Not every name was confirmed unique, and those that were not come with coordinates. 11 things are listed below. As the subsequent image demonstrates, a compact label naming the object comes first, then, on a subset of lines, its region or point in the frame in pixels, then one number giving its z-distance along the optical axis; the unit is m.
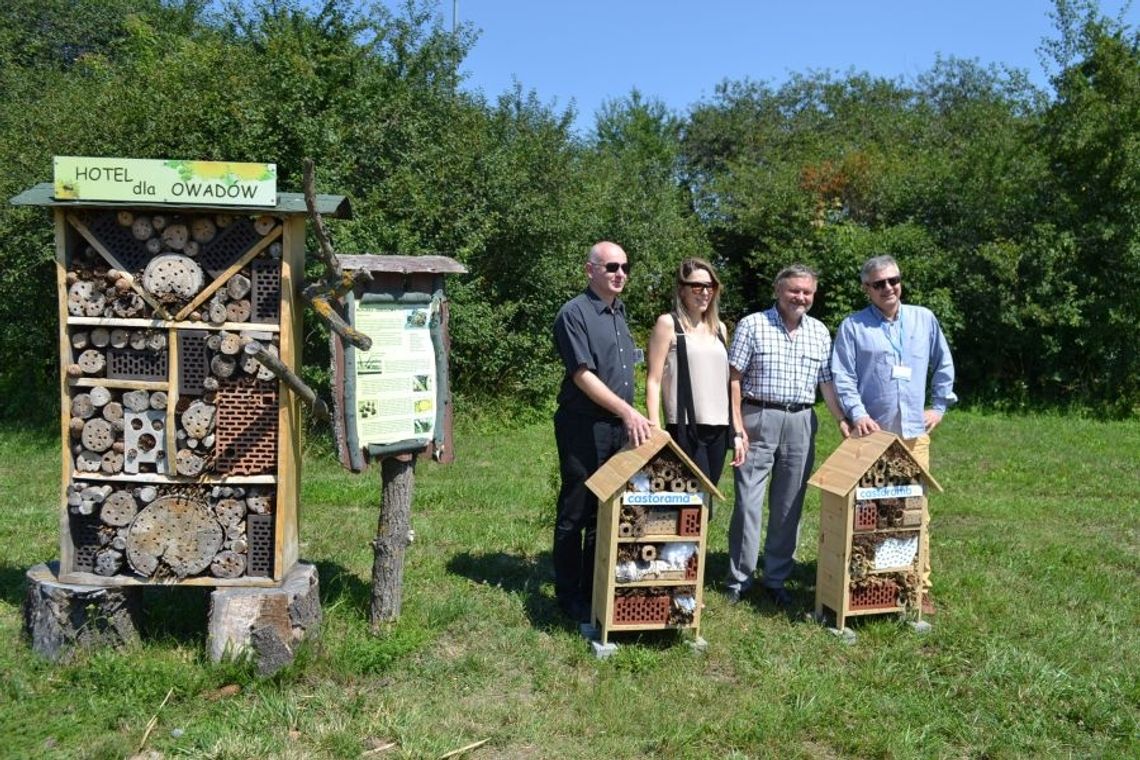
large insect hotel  4.33
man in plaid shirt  5.11
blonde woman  4.91
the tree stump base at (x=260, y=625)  4.22
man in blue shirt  5.12
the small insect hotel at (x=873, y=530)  4.90
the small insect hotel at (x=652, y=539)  4.59
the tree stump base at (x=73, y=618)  4.34
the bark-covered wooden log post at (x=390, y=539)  4.76
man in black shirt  4.82
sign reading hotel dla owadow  4.18
